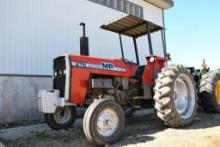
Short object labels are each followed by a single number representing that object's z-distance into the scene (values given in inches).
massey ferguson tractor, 225.6
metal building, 360.8
